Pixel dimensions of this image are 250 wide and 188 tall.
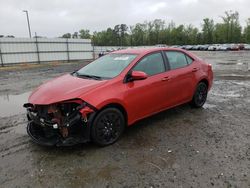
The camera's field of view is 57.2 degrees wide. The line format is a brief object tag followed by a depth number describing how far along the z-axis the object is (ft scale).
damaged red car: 11.50
